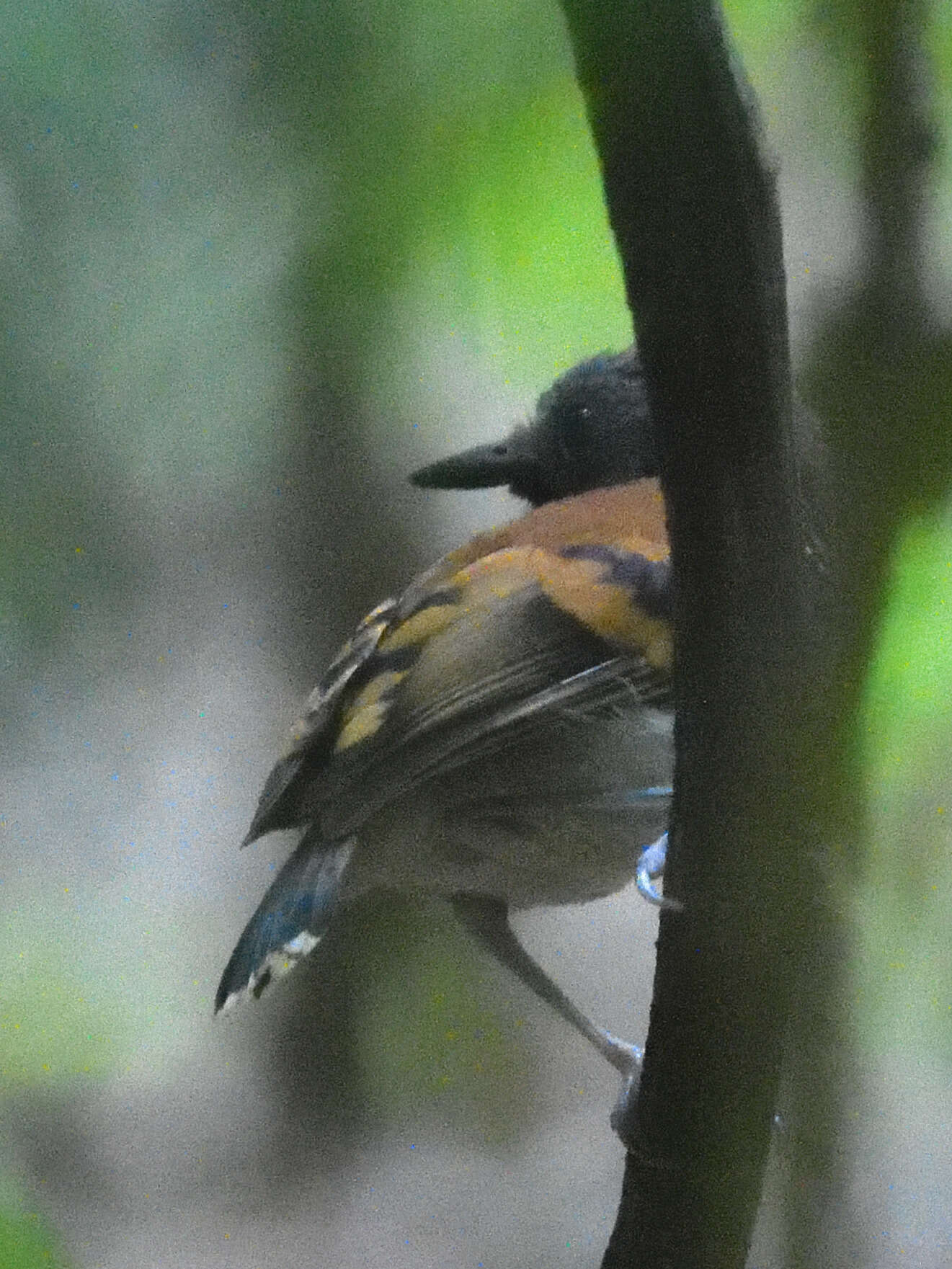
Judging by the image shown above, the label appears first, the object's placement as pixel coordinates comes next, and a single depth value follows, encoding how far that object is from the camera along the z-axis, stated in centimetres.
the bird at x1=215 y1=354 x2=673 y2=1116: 292
